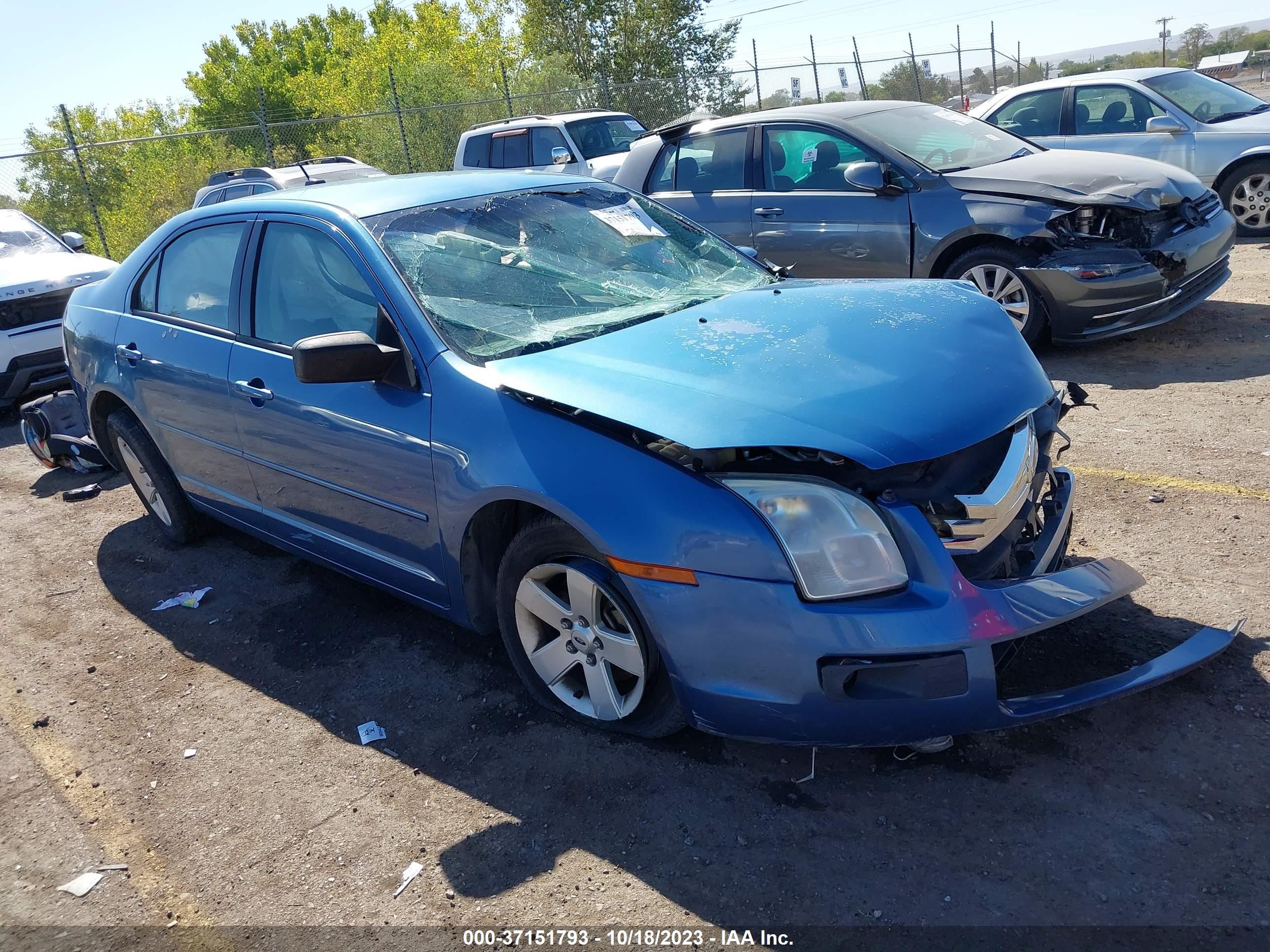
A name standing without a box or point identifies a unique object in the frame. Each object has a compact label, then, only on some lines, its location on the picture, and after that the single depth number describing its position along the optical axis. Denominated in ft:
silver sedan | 31.14
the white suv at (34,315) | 28.17
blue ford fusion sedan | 8.60
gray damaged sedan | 20.84
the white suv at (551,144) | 44.91
